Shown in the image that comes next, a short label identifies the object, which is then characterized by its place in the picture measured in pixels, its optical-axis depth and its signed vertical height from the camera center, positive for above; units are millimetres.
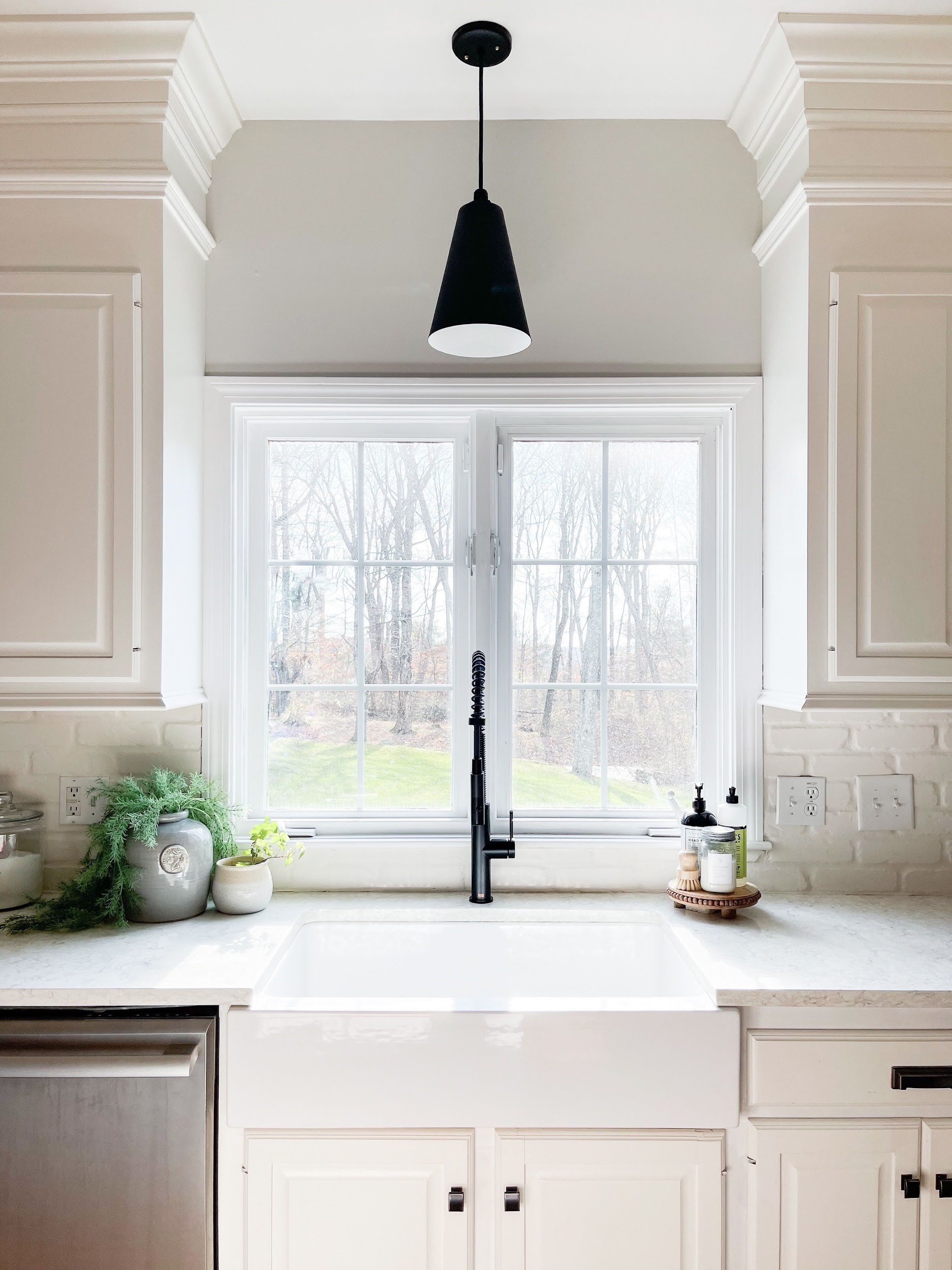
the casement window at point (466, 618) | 2033 +57
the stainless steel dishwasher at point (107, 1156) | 1354 -850
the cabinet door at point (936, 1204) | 1384 -947
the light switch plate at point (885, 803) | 1931 -380
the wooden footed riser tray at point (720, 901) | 1729 -549
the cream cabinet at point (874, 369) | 1637 +541
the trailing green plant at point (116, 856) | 1679 -455
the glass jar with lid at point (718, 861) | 1750 -468
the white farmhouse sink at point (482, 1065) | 1386 -713
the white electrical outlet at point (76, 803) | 1903 -374
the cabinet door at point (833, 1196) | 1385 -935
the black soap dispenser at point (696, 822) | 1802 -396
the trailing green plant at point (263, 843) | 1807 -443
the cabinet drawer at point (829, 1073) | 1396 -733
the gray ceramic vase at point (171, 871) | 1704 -478
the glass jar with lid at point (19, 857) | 1768 -472
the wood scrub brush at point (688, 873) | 1792 -508
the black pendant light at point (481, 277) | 1528 +683
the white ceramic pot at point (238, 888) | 1760 -529
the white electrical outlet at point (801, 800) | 1938 -374
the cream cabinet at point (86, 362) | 1622 +552
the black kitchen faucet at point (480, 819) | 1814 -396
